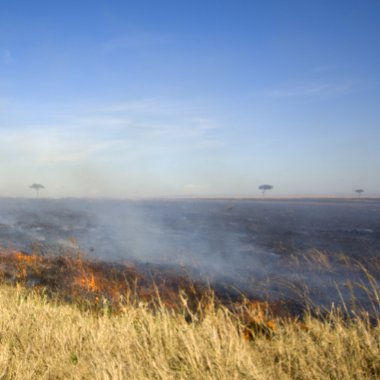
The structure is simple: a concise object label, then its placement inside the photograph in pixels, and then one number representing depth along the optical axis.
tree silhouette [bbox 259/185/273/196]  151.62
